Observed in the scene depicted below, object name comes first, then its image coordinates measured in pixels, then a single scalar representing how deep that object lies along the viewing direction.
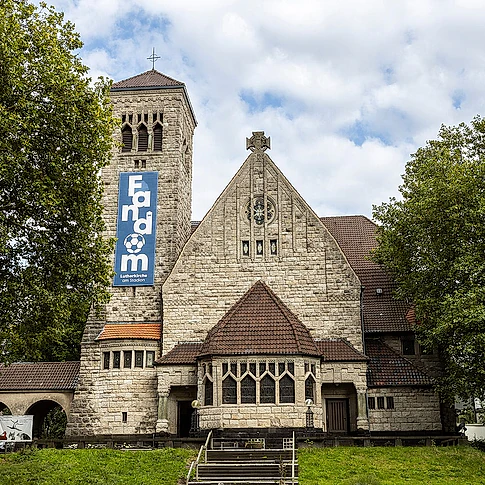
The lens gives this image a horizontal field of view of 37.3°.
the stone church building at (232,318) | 31.45
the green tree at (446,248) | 29.46
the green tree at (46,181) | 22.05
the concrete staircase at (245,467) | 23.17
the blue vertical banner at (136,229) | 37.34
